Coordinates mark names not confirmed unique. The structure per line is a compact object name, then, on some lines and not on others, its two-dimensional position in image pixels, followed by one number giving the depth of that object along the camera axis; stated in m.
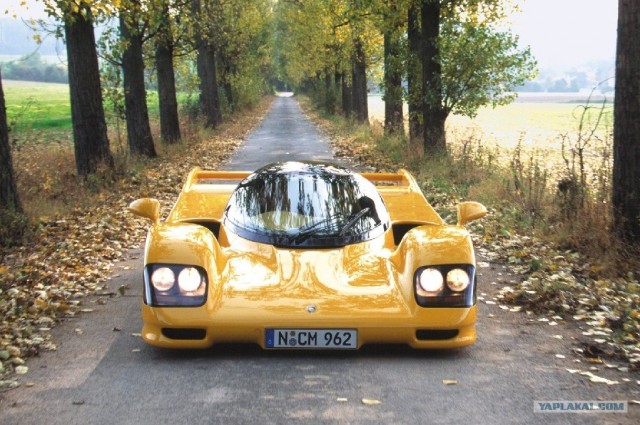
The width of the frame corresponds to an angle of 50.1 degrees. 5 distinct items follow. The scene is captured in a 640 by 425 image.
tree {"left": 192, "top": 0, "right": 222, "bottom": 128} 30.41
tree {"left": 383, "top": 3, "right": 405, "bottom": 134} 18.02
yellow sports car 4.62
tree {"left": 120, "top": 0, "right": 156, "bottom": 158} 17.45
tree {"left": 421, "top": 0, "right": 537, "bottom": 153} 15.91
